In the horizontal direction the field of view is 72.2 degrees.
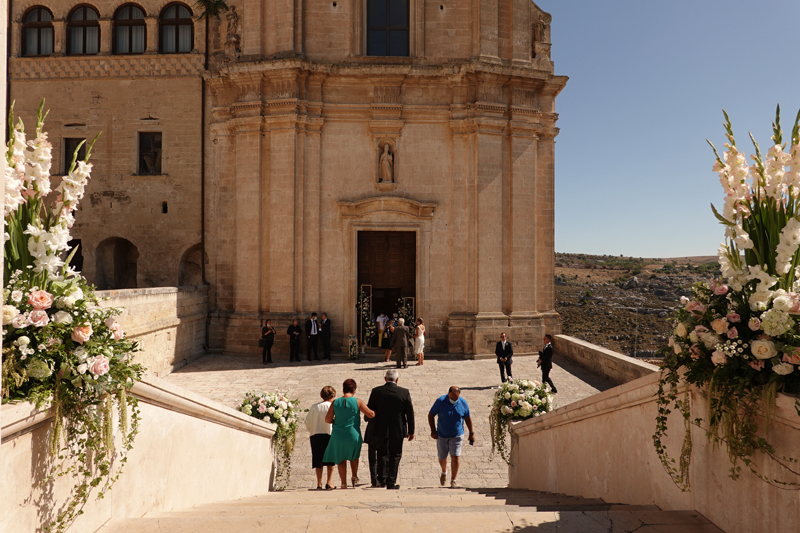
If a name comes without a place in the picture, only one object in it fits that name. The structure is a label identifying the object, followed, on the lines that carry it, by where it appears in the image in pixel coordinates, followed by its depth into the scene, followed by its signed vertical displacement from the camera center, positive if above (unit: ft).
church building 57.62 +11.54
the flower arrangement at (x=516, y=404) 26.50 -6.35
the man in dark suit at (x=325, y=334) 55.11 -6.17
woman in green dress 22.43 -6.34
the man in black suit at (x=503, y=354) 43.75 -6.50
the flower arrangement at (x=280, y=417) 25.91 -6.95
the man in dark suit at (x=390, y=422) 23.11 -6.33
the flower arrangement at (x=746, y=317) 10.50 -0.86
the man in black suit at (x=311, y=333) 54.49 -5.97
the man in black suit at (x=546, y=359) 40.68 -6.32
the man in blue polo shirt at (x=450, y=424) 25.03 -6.89
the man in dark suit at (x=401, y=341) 50.16 -6.26
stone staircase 11.60 -5.44
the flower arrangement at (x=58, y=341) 10.25 -1.36
